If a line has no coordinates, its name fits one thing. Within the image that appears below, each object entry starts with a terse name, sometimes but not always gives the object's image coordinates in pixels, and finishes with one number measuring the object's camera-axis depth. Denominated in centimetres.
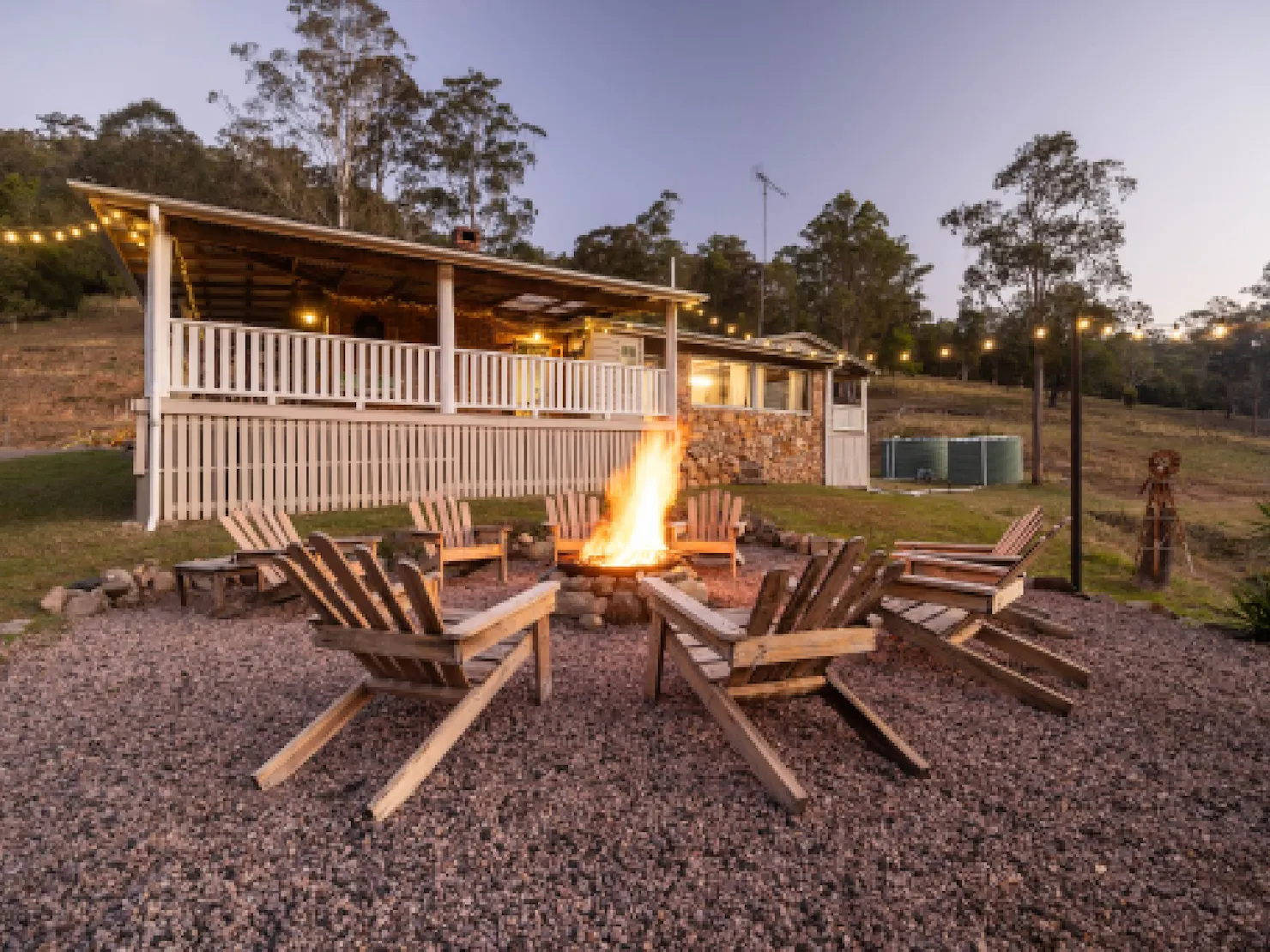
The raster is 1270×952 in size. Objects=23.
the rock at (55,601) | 523
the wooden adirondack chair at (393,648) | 262
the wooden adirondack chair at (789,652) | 265
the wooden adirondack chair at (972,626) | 368
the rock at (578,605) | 521
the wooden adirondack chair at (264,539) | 530
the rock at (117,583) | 559
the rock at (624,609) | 521
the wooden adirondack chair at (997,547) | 545
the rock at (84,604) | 530
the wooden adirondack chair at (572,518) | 679
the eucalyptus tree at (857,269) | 4050
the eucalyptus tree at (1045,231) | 2378
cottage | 819
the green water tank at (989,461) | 2345
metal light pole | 637
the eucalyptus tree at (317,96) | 2348
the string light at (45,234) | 1095
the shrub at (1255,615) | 496
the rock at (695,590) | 517
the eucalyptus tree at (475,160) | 2803
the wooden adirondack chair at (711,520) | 711
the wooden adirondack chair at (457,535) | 639
